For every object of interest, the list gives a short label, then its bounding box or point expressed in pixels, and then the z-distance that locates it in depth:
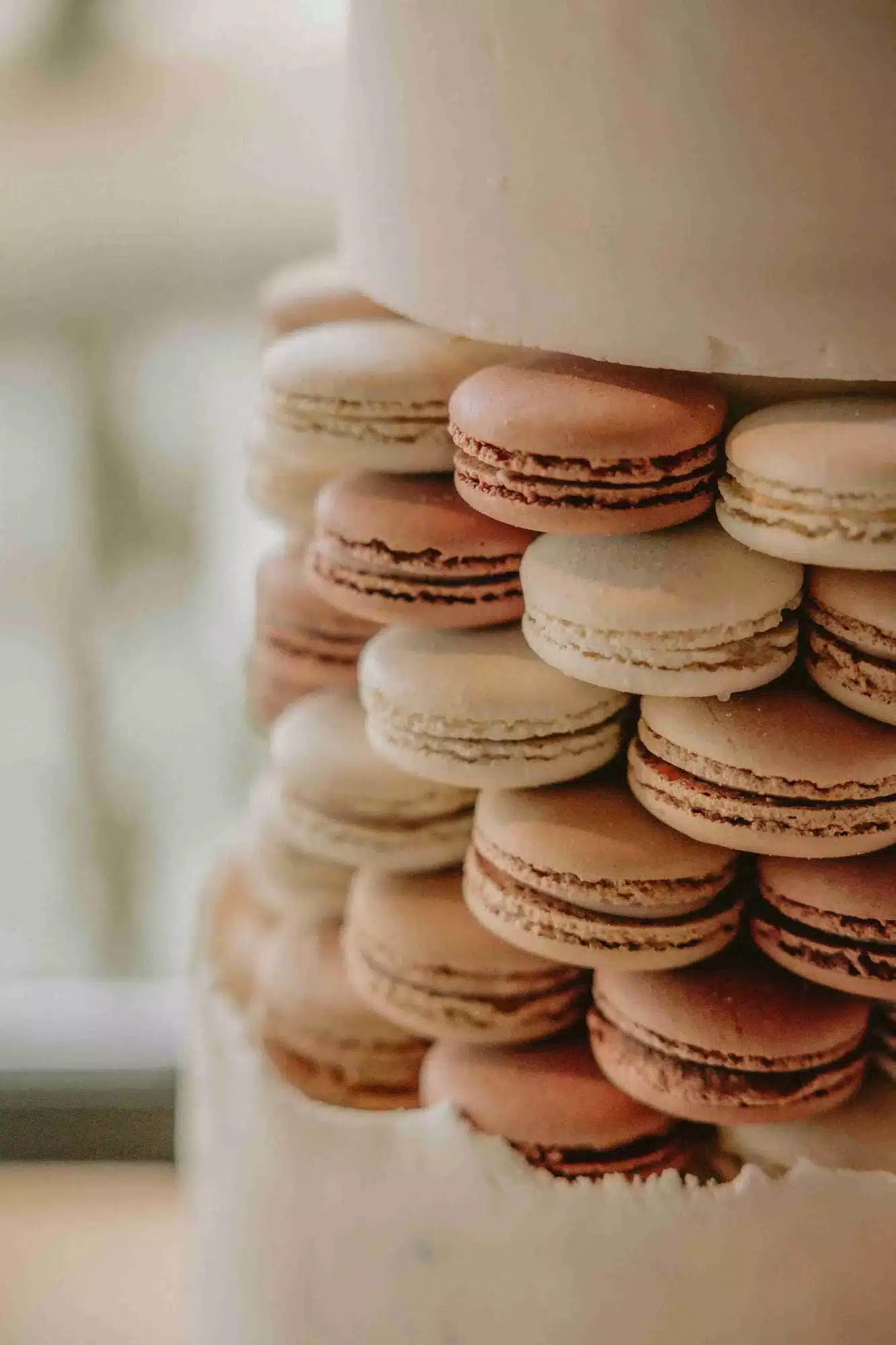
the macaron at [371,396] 0.37
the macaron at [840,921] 0.36
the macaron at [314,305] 0.42
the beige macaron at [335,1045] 0.41
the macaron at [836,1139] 0.38
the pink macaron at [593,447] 0.35
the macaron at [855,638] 0.35
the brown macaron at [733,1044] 0.37
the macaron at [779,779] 0.36
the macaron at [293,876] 0.43
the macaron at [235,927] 0.44
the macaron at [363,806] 0.40
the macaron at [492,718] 0.37
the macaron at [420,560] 0.37
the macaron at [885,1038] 0.38
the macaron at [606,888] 0.37
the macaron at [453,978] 0.39
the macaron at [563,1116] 0.38
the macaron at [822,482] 0.34
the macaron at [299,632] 0.42
